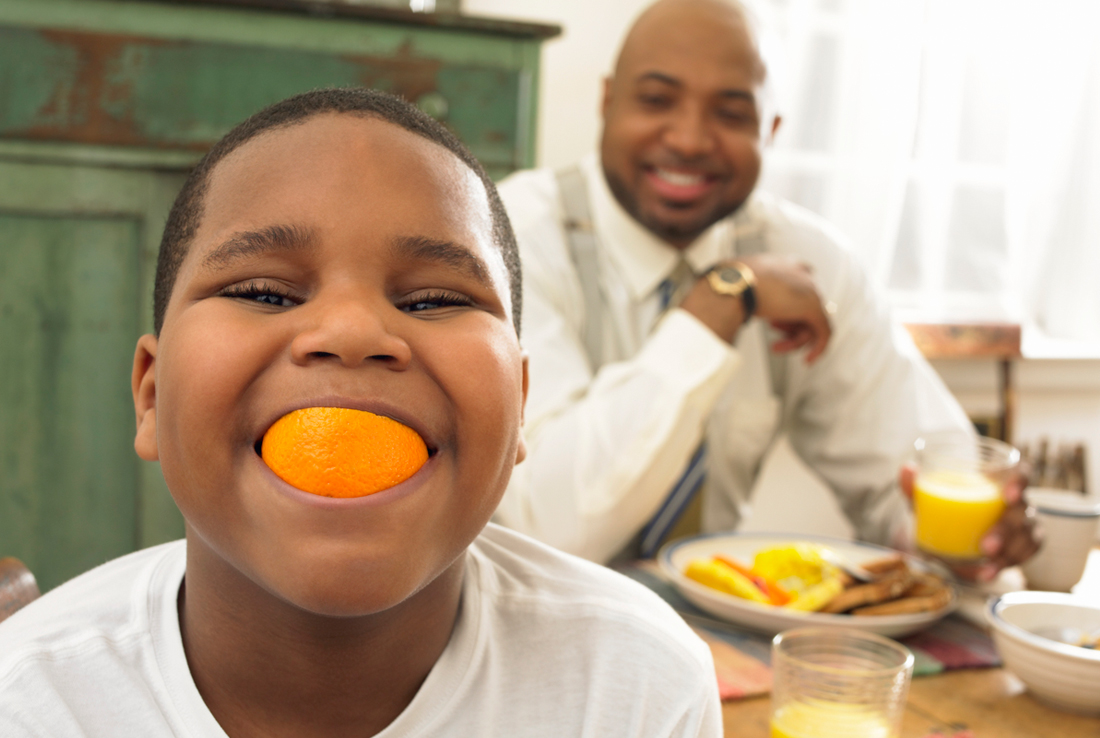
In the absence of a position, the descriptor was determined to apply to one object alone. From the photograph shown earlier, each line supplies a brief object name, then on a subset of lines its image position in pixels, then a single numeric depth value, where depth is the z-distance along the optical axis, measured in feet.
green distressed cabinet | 5.03
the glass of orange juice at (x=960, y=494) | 4.09
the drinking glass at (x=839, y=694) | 2.50
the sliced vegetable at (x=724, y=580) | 3.46
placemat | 2.98
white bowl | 2.82
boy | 1.76
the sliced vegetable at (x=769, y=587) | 3.54
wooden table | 2.75
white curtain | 8.41
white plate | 3.26
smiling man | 4.45
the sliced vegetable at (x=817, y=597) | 3.40
